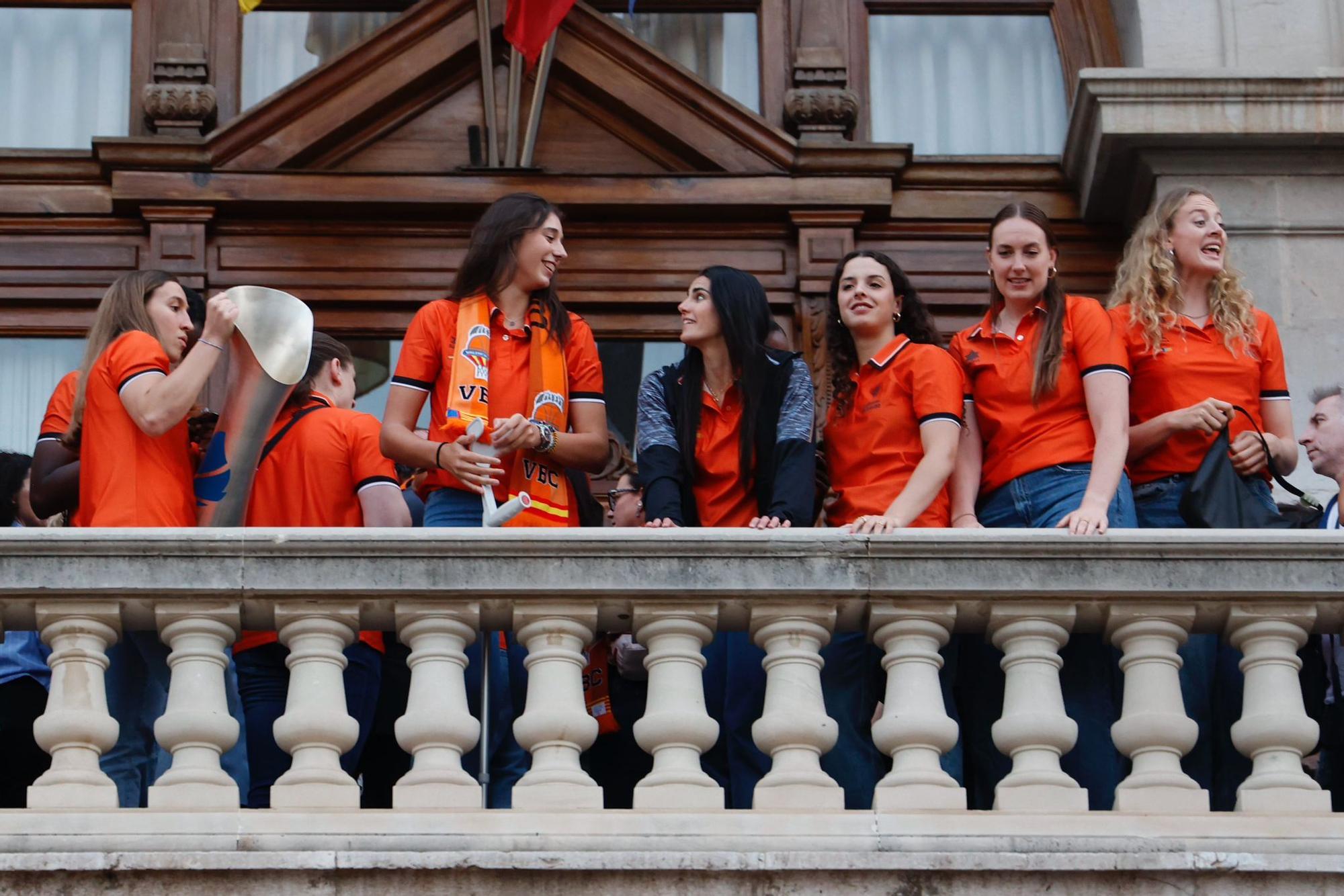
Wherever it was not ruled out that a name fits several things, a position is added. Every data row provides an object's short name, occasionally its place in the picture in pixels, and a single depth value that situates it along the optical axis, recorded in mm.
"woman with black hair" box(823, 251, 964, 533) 7695
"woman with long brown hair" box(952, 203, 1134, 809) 7395
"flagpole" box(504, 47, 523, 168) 10961
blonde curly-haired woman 7859
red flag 10734
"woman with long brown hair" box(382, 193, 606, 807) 7773
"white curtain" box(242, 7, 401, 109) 11266
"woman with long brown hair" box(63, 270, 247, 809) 7262
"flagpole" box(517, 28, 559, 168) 10922
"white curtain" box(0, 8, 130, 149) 11195
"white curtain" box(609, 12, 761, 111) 11359
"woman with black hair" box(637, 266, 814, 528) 7809
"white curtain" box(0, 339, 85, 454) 10891
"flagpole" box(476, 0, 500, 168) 10969
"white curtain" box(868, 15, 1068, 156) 11383
